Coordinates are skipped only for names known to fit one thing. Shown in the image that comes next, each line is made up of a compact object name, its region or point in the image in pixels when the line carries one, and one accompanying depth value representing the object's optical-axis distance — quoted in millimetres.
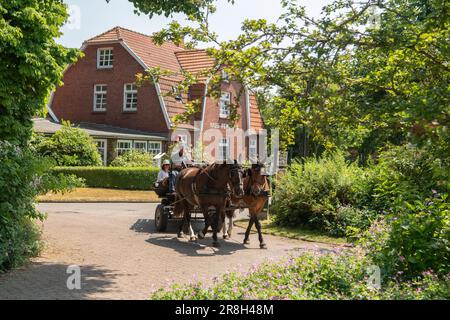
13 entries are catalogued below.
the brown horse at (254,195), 11844
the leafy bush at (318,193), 14641
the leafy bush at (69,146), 28969
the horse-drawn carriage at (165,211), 13523
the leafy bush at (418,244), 6172
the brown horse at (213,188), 11477
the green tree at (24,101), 8414
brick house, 34281
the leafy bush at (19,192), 8188
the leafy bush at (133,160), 31938
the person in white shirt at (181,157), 14461
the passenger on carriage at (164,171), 15080
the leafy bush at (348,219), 13370
